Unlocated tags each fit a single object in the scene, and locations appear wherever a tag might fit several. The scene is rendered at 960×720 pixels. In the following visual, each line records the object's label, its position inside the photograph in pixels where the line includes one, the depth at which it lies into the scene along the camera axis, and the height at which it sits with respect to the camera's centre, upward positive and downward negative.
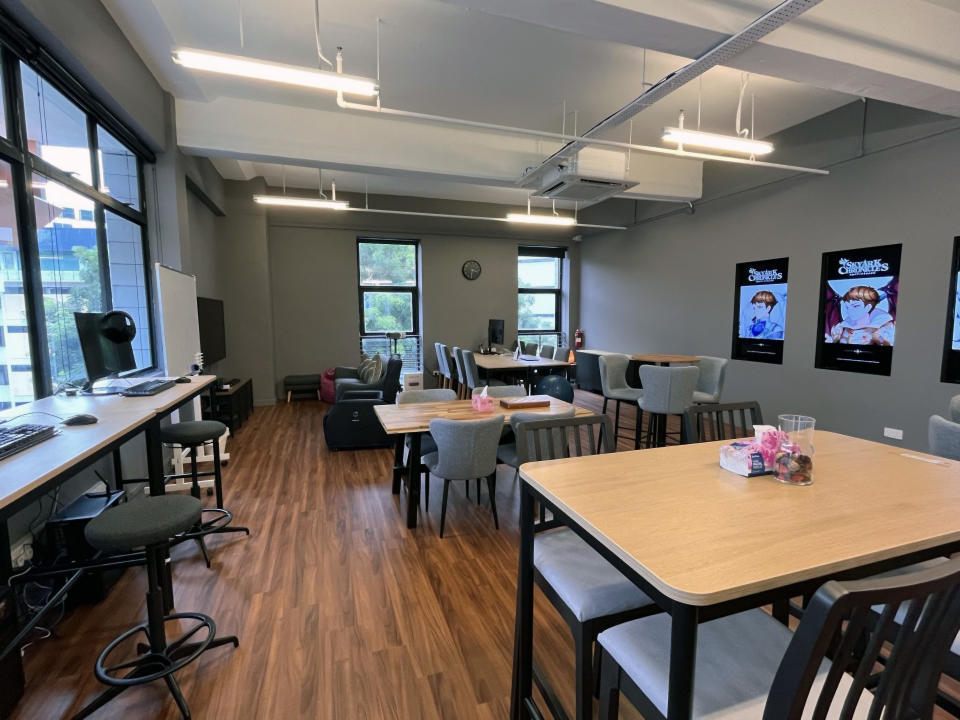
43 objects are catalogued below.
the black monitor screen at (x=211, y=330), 5.24 -0.17
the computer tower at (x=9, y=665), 1.58 -1.29
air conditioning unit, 4.79 +1.67
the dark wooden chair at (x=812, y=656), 0.70 -0.73
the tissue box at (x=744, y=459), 1.47 -0.48
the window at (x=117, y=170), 3.41 +1.23
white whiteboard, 3.61 -0.02
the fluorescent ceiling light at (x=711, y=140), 3.41 +1.41
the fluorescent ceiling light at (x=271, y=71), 2.38 +1.39
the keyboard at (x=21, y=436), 1.45 -0.43
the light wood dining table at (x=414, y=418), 2.96 -0.72
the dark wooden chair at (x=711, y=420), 2.09 -0.49
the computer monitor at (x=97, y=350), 2.33 -0.19
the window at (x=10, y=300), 2.23 +0.08
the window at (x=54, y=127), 2.47 +1.18
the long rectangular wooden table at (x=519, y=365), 5.91 -0.65
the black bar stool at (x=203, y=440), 2.83 -0.81
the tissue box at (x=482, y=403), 3.28 -0.65
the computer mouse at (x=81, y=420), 1.83 -0.43
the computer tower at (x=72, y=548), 2.16 -1.15
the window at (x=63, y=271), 2.57 +0.30
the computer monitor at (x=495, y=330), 8.21 -0.24
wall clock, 8.30 +0.90
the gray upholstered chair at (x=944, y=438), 1.93 -0.54
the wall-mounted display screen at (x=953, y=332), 3.74 -0.12
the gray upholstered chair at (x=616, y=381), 4.59 -0.70
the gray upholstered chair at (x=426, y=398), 3.36 -0.69
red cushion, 7.08 -1.16
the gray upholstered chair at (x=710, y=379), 4.44 -0.66
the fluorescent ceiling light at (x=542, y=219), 6.11 +1.38
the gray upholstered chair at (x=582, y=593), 1.24 -0.83
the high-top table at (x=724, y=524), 0.89 -0.53
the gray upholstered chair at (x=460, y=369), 6.33 -0.76
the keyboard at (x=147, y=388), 2.48 -0.42
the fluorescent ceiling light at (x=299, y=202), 5.50 +1.46
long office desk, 1.24 -0.46
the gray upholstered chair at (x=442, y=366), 7.25 -0.83
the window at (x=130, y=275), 3.62 +0.36
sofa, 4.64 -1.15
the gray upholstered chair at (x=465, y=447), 2.70 -0.82
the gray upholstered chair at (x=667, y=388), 3.87 -0.63
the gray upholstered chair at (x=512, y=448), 2.99 -0.95
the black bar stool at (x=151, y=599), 1.55 -1.08
